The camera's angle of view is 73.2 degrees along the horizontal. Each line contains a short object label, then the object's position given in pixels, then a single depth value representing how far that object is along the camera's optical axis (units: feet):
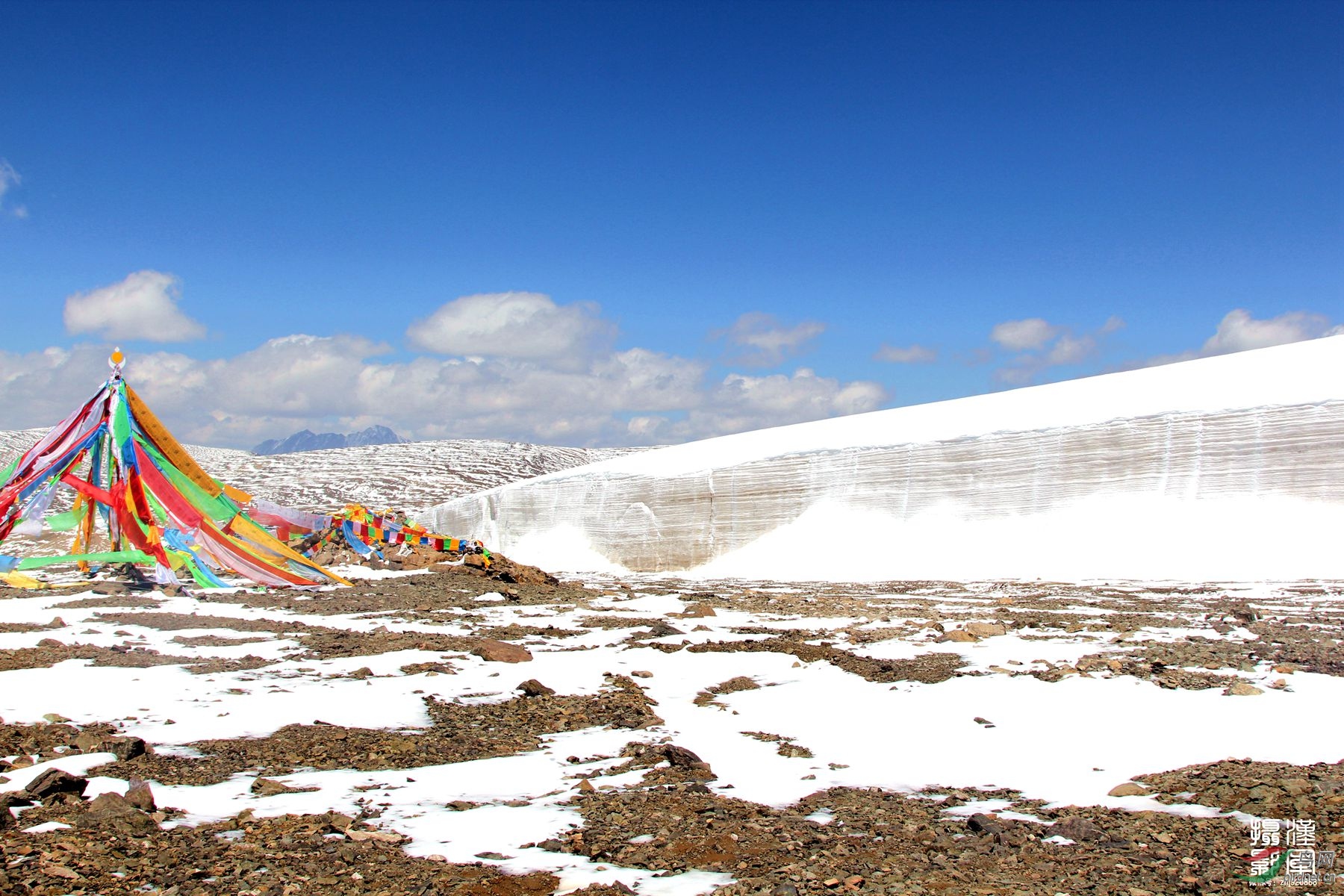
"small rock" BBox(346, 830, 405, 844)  11.50
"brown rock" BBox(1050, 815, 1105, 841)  11.35
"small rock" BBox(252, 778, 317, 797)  13.43
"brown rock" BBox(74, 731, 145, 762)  15.11
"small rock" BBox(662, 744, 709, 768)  14.82
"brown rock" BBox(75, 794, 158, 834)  11.36
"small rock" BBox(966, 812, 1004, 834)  11.57
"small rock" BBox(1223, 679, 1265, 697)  18.15
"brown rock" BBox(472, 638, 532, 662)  25.21
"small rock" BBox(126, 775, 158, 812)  12.19
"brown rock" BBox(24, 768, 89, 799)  12.16
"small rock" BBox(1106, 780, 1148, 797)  13.15
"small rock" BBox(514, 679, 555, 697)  20.76
